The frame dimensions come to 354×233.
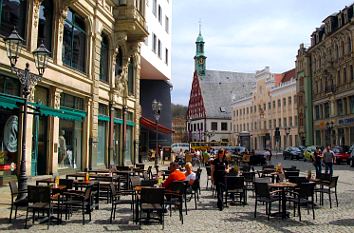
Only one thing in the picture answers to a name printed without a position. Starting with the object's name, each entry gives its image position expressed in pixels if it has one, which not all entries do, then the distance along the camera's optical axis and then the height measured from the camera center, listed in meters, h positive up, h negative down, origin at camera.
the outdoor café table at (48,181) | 11.68 -1.00
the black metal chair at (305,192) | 10.64 -1.22
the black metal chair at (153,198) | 9.49 -1.21
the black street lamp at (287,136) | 70.44 +1.50
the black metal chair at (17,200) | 9.81 -1.29
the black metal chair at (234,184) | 12.52 -1.18
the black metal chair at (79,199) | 9.98 -1.35
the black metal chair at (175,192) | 10.63 -1.20
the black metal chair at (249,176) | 15.53 -1.16
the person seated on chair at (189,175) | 12.80 -0.93
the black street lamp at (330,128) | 53.08 +2.18
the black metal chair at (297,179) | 12.34 -1.06
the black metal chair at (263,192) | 10.45 -1.21
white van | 59.71 -0.14
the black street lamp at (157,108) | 28.96 +2.66
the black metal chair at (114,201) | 10.38 -1.41
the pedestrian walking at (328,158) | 22.12 -0.71
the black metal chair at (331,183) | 12.40 -1.18
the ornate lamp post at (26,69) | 10.64 +2.19
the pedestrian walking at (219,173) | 12.09 -0.84
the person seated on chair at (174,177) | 11.14 -0.86
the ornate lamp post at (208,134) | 105.51 +2.95
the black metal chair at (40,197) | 9.19 -1.14
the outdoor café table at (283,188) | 10.76 -1.18
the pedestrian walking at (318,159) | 24.66 -0.85
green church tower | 119.31 +25.99
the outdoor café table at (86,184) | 11.73 -1.11
